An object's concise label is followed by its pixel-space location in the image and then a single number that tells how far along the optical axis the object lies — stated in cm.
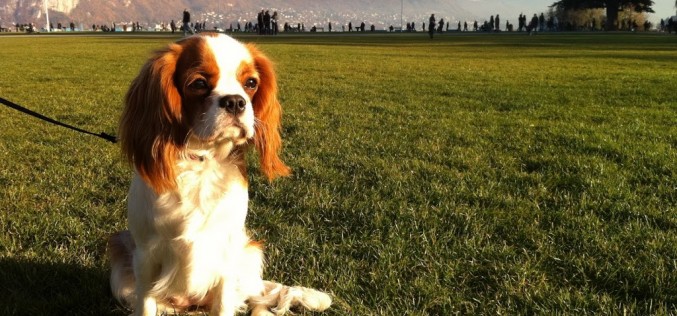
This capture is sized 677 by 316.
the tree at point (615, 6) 9148
